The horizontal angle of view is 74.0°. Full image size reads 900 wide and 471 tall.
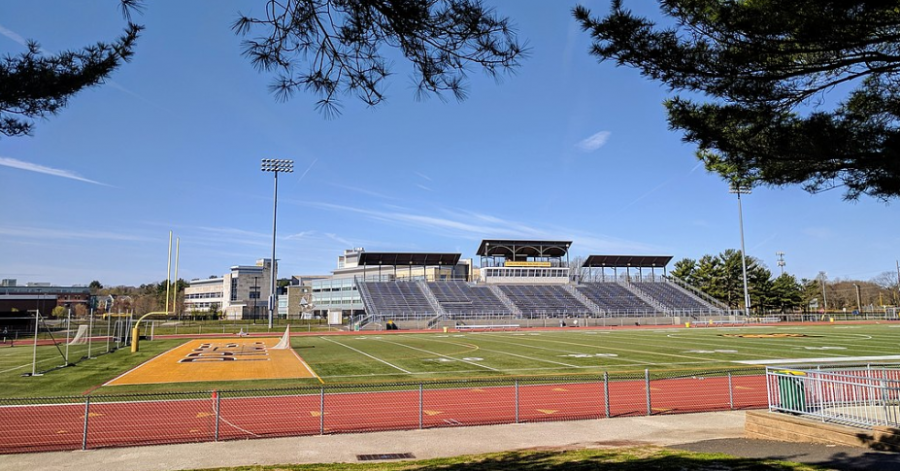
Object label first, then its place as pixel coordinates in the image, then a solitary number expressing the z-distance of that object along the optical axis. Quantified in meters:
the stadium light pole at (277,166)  71.69
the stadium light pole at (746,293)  70.51
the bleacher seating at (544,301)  69.56
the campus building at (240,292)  114.58
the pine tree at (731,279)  92.06
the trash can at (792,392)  11.36
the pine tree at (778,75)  7.64
